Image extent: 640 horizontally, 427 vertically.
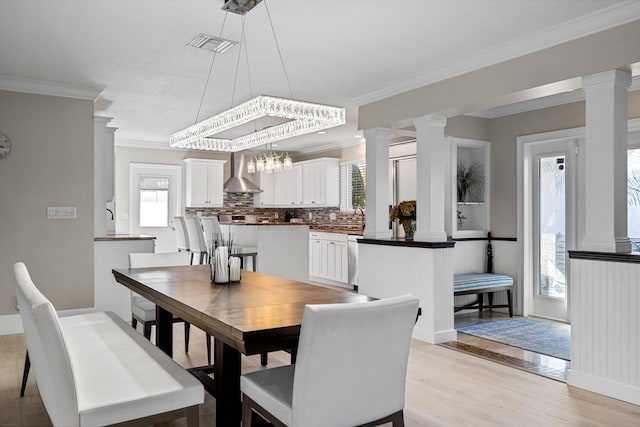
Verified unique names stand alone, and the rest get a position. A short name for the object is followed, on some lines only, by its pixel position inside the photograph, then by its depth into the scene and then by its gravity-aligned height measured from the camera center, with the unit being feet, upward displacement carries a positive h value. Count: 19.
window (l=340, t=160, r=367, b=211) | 26.96 +1.51
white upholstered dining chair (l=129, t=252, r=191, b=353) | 11.46 -2.19
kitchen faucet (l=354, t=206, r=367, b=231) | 26.54 +0.09
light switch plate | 16.37 +0.01
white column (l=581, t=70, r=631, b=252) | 10.35 +1.03
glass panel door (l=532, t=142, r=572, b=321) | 17.46 -0.67
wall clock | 15.52 +2.13
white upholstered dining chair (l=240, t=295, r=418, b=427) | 5.53 -1.90
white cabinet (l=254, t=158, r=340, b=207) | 28.45 +1.62
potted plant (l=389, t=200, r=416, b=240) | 16.99 -0.16
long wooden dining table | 6.07 -1.44
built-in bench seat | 17.17 -2.64
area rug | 13.94 -3.91
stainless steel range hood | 30.73 +1.99
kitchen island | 21.33 -1.54
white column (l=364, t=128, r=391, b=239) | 16.88 +1.03
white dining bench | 5.49 -2.23
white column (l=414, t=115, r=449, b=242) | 14.88 +1.07
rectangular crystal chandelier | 9.91 +2.07
